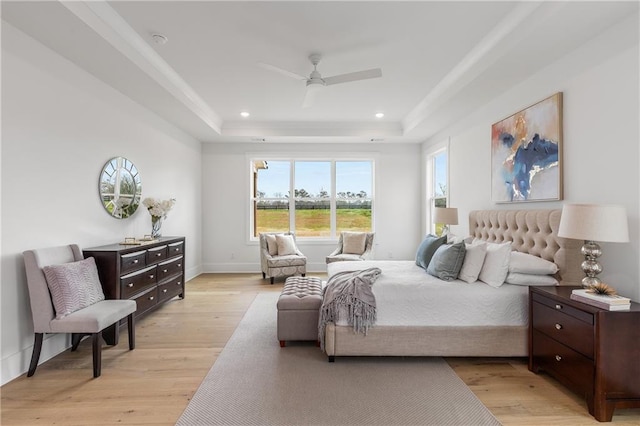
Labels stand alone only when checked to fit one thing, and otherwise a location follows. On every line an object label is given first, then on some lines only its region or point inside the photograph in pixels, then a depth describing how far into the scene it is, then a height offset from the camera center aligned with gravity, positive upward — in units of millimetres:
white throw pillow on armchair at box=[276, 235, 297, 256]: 5891 -654
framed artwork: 2994 +572
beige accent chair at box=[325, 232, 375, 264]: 5591 -766
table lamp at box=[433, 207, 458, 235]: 4621 -88
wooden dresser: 3061 -668
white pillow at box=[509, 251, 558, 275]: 2717 -465
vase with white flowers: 4223 -5
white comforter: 2678 -783
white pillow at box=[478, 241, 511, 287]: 2785 -488
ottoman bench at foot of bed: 3000 -1002
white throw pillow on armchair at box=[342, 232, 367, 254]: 5883 -600
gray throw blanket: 2668 -782
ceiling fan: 3084 +1292
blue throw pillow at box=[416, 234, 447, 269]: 3594 -449
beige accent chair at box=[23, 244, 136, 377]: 2443 -810
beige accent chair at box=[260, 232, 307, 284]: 5629 -929
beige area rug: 2006 -1269
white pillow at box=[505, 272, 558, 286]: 2729 -584
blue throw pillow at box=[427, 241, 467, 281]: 2969 -484
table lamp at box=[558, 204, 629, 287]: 2078 -109
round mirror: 3623 +262
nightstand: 1967 -901
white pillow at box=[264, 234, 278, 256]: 5930 -658
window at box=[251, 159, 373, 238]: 6812 +266
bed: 2670 -930
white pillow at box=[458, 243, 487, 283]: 2893 -476
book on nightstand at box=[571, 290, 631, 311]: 1984 -568
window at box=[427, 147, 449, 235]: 5655 +506
